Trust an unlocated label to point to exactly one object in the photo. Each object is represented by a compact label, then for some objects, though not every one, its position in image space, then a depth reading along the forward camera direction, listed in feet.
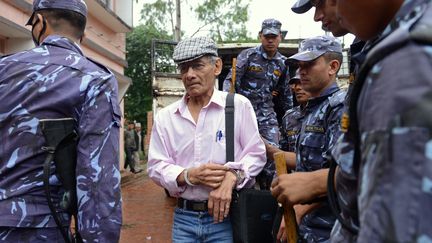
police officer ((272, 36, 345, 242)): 5.62
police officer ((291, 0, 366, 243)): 3.24
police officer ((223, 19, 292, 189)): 16.38
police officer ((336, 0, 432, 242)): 2.30
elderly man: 7.86
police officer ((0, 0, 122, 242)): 6.34
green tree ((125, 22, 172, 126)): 92.94
